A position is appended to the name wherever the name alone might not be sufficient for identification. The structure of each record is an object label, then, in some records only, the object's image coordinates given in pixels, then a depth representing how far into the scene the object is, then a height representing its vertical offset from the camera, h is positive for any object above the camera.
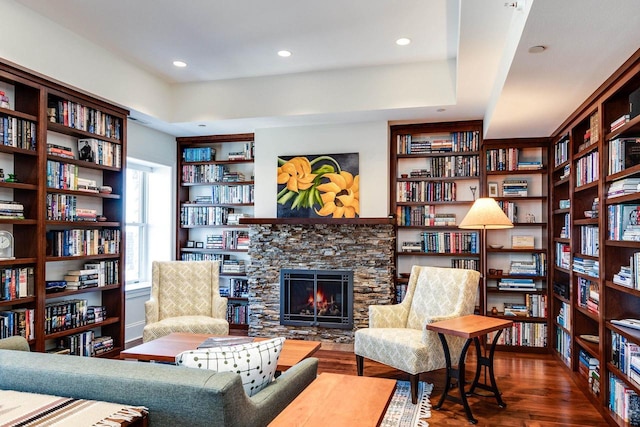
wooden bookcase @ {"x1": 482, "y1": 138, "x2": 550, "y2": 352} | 4.95 -0.21
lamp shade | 3.80 +0.08
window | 5.66 +0.03
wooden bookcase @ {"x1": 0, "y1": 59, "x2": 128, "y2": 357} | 3.57 +0.19
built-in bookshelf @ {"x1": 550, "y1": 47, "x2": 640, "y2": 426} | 2.91 -0.15
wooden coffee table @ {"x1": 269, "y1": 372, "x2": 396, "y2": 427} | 1.59 -0.67
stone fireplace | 5.08 -0.39
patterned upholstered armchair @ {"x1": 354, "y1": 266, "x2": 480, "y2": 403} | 3.52 -0.85
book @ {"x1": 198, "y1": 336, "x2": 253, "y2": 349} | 3.16 -0.82
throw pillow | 1.80 -0.54
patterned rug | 3.09 -1.32
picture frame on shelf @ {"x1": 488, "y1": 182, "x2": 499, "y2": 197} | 5.15 +0.40
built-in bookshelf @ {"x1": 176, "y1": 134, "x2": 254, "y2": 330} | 5.90 +0.26
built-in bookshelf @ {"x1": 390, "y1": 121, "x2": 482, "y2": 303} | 5.19 +0.39
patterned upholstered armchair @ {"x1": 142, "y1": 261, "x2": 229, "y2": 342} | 4.39 -0.70
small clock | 3.52 -0.15
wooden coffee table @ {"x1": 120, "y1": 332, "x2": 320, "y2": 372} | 3.03 -0.88
